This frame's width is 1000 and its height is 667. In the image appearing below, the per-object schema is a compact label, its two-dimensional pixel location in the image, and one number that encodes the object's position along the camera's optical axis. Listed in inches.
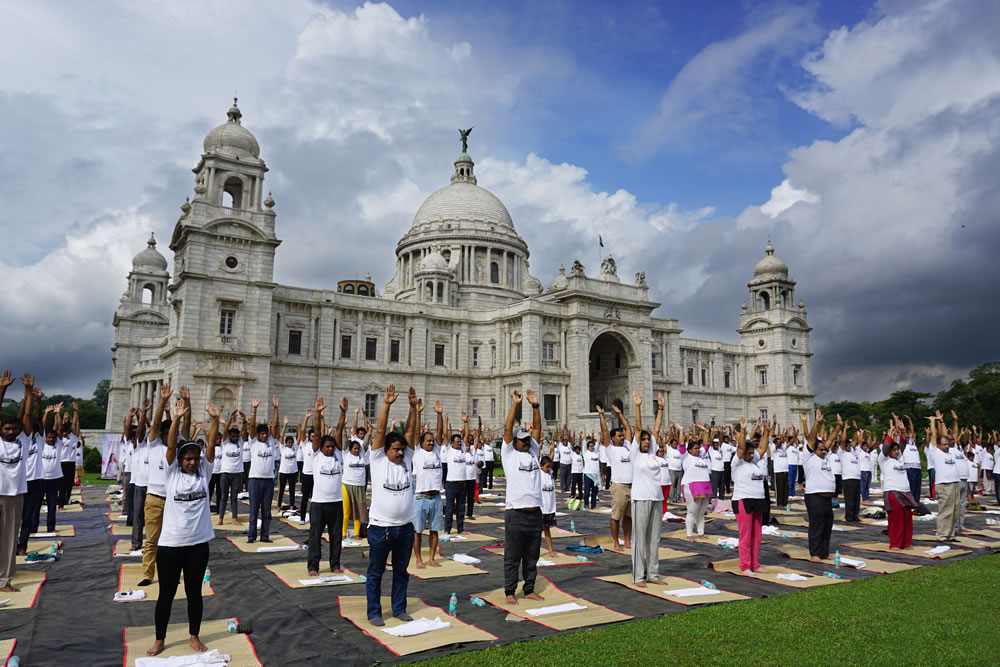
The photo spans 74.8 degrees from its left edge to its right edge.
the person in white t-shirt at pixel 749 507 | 394.9
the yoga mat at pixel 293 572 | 358.9
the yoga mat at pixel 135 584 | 332.5
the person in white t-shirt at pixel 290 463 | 629.0
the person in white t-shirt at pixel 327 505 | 373.3
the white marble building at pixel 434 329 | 1609.3
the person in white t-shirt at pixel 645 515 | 362.6
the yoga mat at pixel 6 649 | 237.6
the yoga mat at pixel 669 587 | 326.3
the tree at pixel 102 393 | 4105.8
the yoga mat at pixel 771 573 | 366.6
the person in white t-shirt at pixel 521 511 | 324.8
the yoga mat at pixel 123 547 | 445.7
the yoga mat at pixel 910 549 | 454.0
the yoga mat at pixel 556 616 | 287.7
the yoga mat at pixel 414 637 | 255.1
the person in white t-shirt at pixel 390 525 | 286.0
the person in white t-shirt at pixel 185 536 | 245.8
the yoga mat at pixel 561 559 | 419.2
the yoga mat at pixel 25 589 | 311.2
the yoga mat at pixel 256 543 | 453.7
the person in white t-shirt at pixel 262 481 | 471.2
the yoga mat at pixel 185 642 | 243.8
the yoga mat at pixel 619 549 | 448.1
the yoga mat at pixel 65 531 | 517.3
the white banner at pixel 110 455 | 1100.5
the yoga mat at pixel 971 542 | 489.7
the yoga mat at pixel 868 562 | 408.2
